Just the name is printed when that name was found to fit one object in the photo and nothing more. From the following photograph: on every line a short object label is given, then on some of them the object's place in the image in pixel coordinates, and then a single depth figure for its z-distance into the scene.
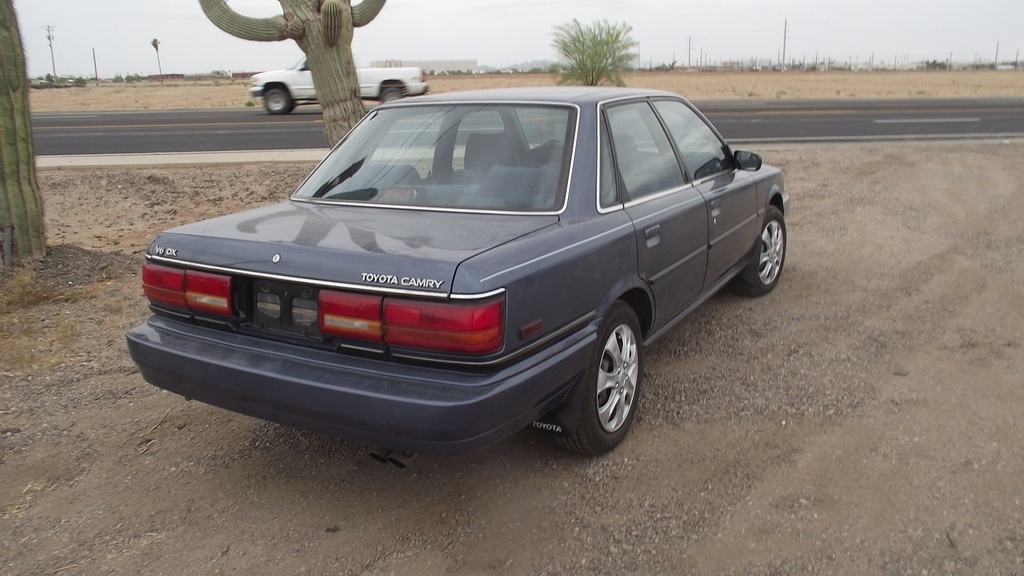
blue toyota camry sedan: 2.71
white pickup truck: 23.00
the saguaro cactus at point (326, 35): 6.69
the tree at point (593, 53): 29.52
